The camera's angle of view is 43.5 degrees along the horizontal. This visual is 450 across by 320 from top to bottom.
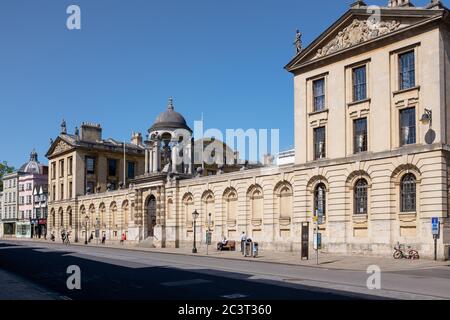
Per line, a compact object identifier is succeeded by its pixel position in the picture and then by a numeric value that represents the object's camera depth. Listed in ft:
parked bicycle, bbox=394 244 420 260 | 107.45
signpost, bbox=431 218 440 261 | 103.19
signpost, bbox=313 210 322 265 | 108.76
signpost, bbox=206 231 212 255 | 145.79
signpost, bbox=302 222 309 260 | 115.03
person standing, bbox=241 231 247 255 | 131.09
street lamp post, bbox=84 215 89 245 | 252.60
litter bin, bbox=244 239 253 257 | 130.00
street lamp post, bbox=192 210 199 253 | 149.19
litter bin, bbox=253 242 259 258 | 125.59
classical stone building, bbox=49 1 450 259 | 109.19
